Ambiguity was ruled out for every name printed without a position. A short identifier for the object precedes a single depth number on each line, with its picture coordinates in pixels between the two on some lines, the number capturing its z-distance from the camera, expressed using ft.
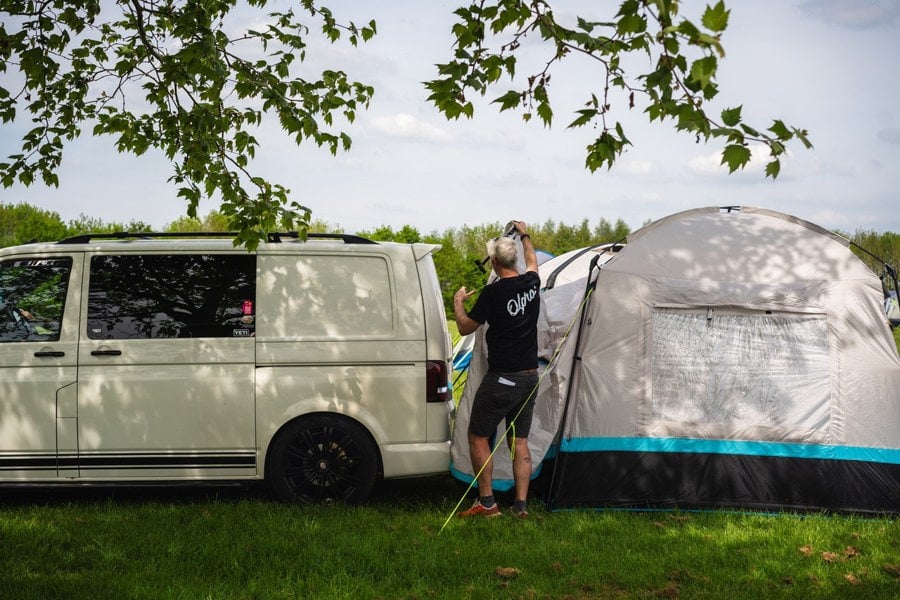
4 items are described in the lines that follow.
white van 21.74
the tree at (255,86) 14.47
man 21.56
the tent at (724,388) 22.57
